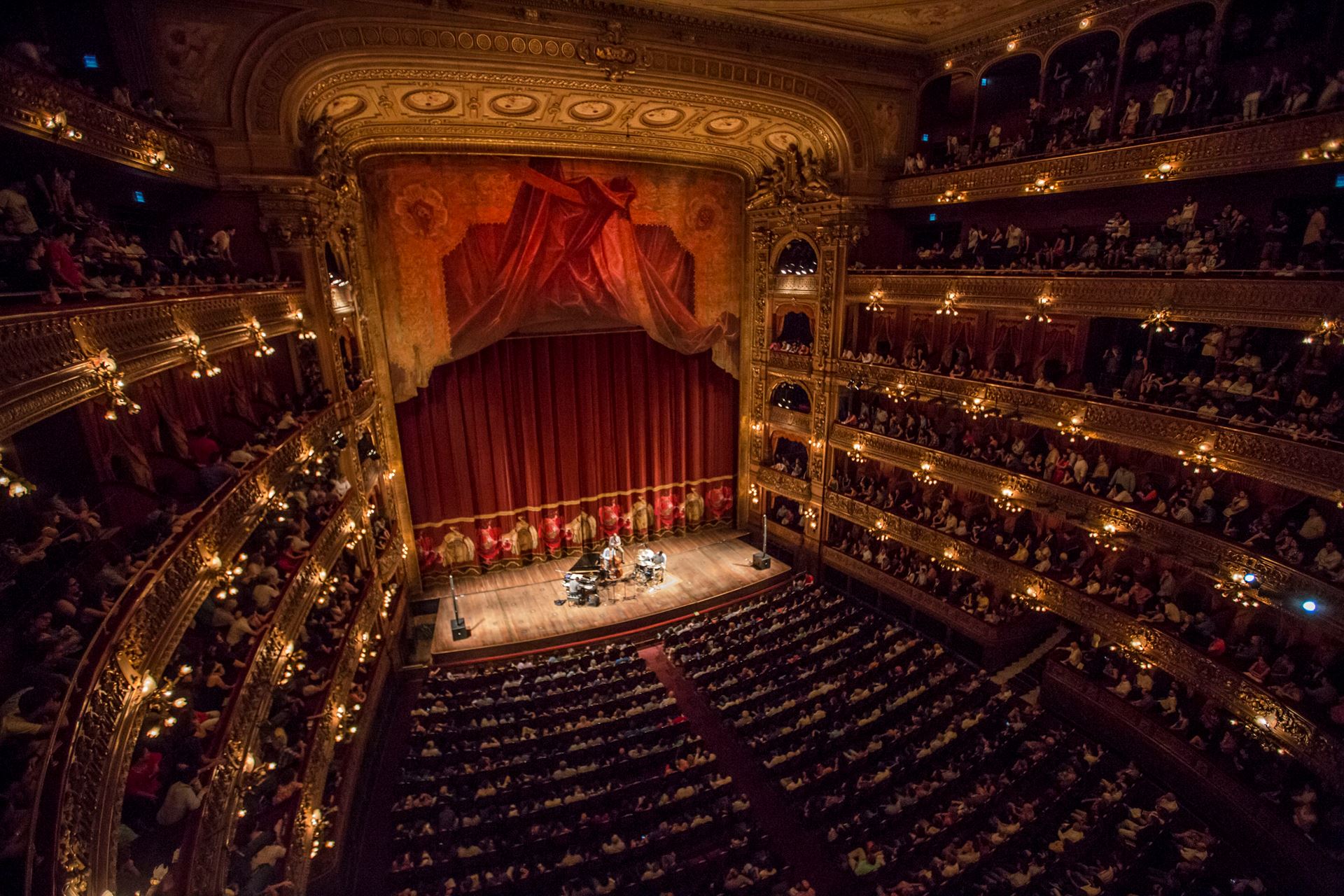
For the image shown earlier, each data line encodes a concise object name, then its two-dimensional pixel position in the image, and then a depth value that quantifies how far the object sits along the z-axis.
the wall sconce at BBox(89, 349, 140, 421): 5.36
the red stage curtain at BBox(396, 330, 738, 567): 17.06
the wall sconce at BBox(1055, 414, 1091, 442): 12.22
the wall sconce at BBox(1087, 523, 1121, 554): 11.98
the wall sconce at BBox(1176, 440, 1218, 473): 10.35
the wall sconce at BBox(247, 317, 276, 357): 8.66
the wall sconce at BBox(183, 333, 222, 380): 6.94
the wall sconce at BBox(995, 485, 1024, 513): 13.59
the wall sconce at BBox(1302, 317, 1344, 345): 8.75
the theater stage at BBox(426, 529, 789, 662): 14.98
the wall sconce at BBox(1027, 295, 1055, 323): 12.31
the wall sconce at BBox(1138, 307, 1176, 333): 10.62
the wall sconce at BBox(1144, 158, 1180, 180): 10.42
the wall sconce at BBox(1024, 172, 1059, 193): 12.19
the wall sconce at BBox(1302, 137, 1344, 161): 8.63
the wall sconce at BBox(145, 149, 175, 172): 8.09
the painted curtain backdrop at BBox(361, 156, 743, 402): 15.30
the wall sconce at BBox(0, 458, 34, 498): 4.28
